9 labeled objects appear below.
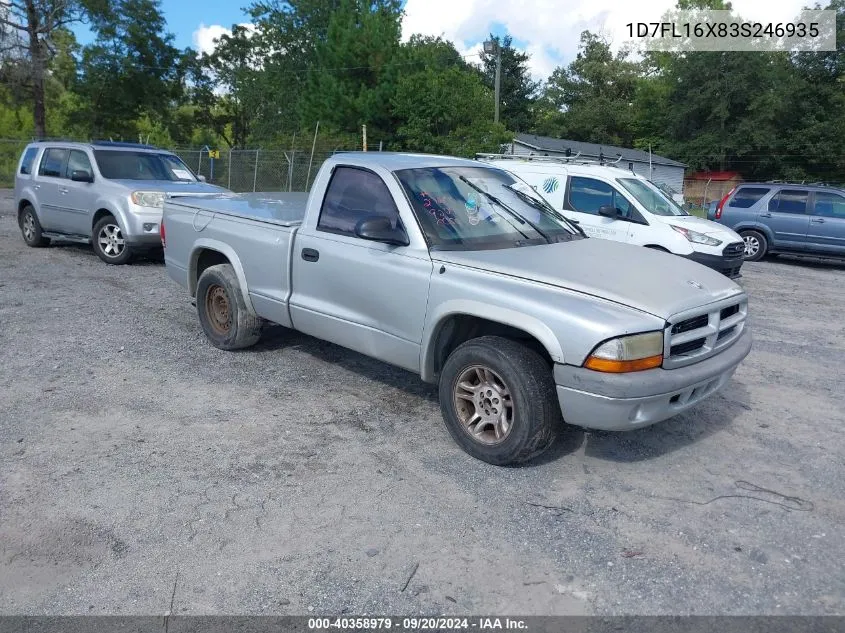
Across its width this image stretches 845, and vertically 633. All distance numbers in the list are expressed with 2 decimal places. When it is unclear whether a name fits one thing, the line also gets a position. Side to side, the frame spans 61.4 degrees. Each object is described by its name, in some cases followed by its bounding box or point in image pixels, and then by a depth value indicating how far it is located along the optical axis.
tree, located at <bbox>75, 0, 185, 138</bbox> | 39.28
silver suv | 10.15
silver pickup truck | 3.84
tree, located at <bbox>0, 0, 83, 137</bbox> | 31.30
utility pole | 31.38
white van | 10.10
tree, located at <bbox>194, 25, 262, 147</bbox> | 50.47
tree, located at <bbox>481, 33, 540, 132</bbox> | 56.88
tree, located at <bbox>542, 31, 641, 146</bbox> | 55.75
